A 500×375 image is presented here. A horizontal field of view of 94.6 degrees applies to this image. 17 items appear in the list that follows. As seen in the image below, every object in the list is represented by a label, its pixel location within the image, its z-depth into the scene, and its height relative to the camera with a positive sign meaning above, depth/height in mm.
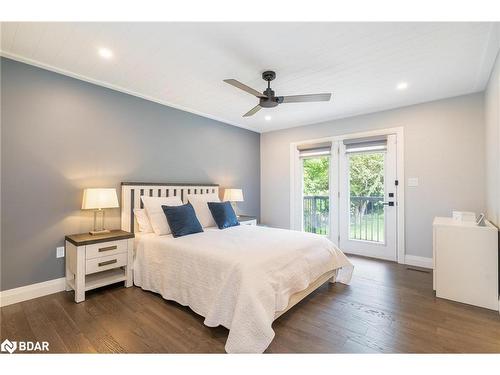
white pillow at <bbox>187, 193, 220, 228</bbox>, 3469 -292
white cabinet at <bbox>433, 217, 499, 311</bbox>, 2291 -749
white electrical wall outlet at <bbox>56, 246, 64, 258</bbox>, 2602 -705
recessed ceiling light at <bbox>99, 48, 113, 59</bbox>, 2227 +1349
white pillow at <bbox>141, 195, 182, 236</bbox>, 2896 -297
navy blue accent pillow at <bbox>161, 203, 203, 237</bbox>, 2799 -381
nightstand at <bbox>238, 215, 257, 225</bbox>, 3989 -533
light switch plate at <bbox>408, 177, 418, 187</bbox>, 3594 +154
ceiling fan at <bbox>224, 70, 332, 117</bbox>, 2418 +1001
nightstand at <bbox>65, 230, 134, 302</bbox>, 2379 -767
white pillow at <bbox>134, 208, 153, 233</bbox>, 3021 -410
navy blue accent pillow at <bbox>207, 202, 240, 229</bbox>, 3355 -361
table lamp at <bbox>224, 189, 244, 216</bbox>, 4344 -91
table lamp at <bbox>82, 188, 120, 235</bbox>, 2562 -104
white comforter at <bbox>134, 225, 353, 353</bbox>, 1670 -758
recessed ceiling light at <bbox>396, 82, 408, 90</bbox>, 2947 +1378
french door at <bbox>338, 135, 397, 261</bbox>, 3826 -111
